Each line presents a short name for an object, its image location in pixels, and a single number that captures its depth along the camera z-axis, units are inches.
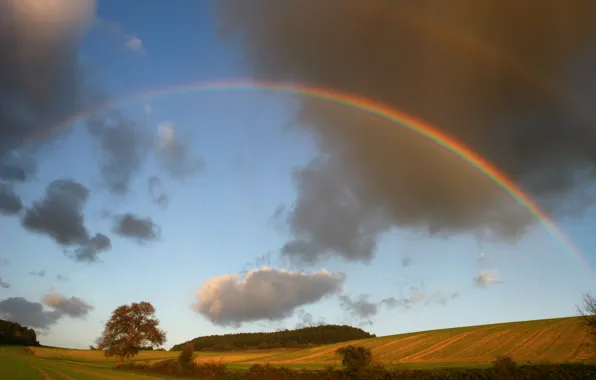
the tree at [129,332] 3622.0
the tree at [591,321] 1673.2
